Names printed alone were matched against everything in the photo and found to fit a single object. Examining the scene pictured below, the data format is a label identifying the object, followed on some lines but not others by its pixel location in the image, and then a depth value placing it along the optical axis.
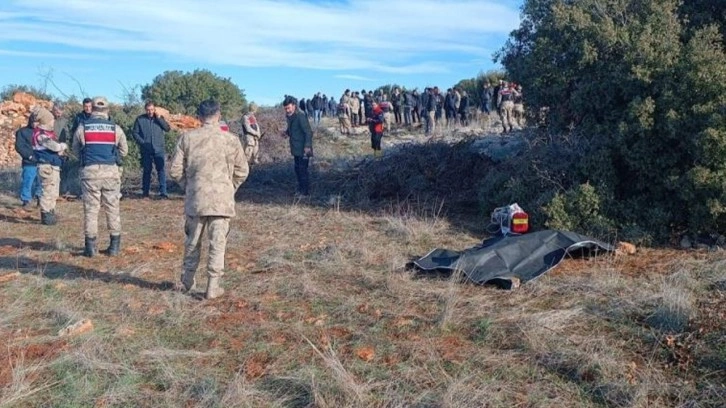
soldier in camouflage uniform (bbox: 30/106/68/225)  9.82
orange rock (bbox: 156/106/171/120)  22.87
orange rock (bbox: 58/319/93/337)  5.06
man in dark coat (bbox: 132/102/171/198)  12.38
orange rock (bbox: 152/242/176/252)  8.12
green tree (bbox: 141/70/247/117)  28.98
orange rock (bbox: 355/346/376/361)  4.62
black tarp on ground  6.46
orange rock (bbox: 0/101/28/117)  25.44
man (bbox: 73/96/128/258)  7.59
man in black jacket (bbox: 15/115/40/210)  10.48
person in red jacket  15.87
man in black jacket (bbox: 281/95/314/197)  12.14
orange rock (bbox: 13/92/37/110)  25.98
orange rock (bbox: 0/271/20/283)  6.58
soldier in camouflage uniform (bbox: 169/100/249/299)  5.84
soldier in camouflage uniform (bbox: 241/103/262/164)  14.75
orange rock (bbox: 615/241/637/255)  7.43
